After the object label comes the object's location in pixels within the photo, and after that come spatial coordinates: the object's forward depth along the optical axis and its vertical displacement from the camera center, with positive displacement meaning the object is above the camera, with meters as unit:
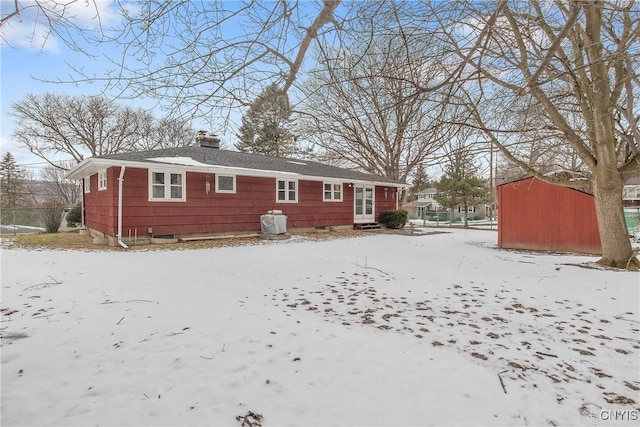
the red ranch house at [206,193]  9.72 +0.76
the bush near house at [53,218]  14.22 -0.15
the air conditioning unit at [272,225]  11.90 -0.40
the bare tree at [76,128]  21.81 +6.24
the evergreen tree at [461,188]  20.94 +1.60
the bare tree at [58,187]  37.00 +3.20
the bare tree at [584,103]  4.79 +2.07
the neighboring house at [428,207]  30.53 +0.86
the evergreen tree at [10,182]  29.84 +3.11
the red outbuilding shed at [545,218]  9.47 -0.16
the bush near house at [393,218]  16.62 -0.23
